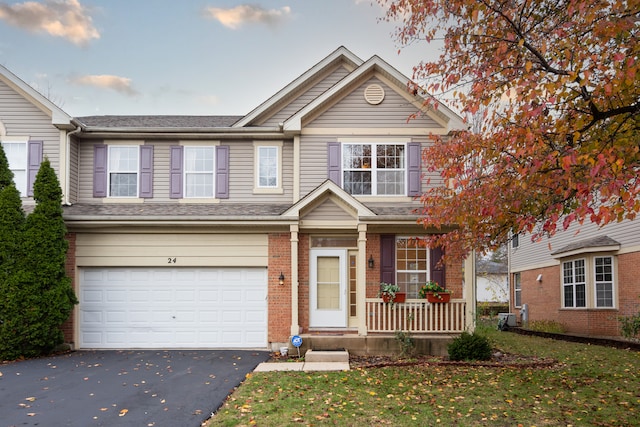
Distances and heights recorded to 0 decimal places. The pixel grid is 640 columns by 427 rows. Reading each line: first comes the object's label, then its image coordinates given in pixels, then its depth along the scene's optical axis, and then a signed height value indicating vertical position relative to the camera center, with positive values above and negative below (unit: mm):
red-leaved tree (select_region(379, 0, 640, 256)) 6746 +2182
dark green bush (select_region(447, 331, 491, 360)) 12438 -2042
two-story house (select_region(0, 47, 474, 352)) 14297 +1102
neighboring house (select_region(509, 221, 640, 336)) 18047 -702
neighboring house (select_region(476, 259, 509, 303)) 45094 -1937
